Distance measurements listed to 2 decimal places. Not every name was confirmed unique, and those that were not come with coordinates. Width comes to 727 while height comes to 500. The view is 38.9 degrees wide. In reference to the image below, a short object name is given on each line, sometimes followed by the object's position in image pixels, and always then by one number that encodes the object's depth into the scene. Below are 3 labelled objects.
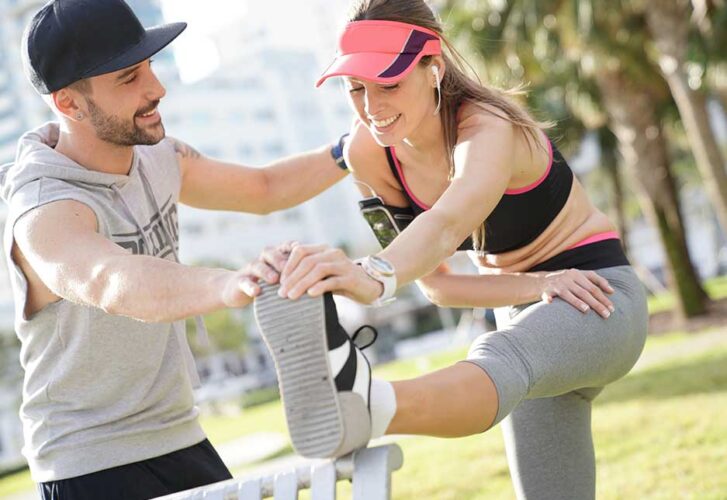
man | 3.26
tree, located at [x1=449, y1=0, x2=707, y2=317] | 16.91
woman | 2.33
